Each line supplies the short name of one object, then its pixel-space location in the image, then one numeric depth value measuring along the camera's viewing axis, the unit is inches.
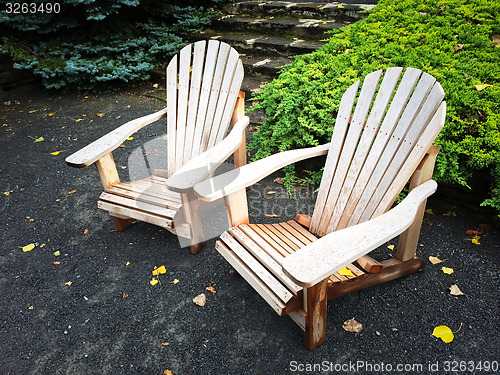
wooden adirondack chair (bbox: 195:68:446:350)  58.6
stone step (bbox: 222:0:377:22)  176.7
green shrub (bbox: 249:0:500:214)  85.7
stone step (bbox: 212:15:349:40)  171.9
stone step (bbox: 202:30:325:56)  166.1
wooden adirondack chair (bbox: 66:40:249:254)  82.0
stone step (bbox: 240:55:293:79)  162.4
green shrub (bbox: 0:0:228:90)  160.6
